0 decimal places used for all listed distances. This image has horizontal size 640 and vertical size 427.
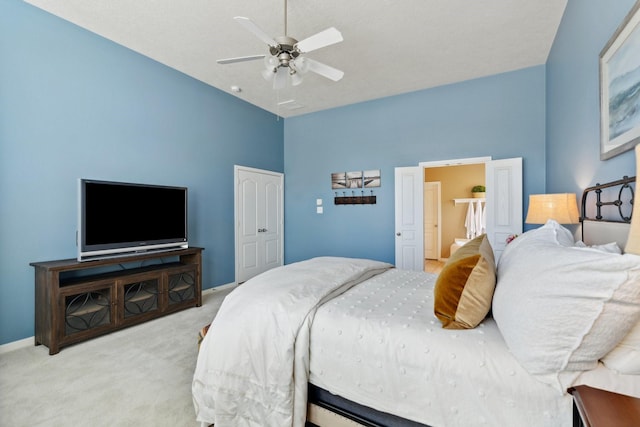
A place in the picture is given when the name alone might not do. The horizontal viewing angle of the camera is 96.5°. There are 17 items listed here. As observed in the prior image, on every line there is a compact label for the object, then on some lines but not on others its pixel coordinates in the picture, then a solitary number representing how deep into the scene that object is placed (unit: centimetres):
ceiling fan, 222
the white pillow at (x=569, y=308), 83
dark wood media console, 254
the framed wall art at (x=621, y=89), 138
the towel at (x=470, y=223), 696
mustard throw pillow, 129
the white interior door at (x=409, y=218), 450
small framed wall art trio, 498
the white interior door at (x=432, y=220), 745
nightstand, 73
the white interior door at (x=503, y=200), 382
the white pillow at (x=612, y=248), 128
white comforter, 144
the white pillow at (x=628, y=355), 90
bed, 92
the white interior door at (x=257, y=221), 490
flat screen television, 283
